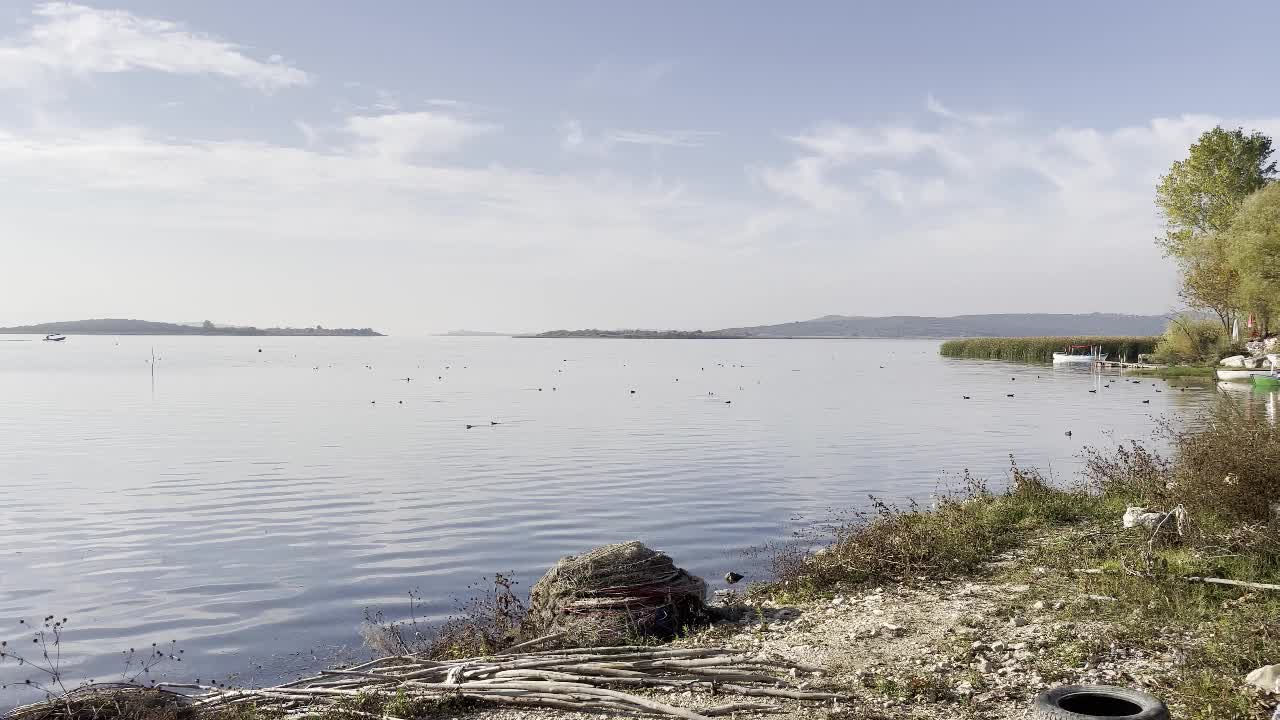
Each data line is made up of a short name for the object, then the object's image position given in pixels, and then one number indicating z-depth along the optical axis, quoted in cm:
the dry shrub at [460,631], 1163
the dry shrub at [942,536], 1302
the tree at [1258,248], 6419
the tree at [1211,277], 7419
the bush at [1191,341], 7938
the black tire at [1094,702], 691
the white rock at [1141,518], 1326
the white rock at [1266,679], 750
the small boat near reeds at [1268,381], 5603
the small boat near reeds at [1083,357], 9056
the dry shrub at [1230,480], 1265
